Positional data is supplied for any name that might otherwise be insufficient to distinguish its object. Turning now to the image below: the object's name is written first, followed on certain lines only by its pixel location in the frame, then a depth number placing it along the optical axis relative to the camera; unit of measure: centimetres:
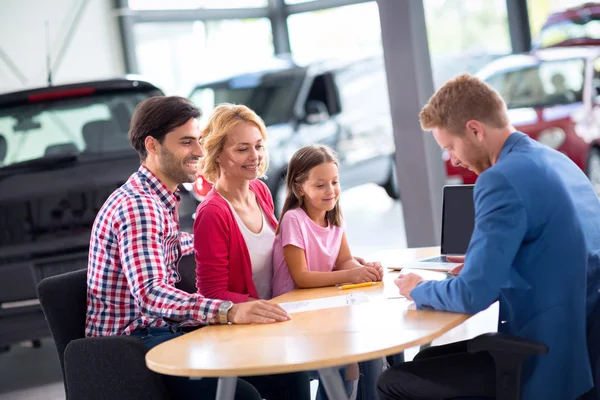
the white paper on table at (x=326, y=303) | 274
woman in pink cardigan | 299
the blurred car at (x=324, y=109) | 774
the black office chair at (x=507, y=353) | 226
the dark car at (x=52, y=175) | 465
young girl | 309
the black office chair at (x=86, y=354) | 259
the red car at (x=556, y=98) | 746
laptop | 328
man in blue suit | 234
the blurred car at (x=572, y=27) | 1088
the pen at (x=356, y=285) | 302
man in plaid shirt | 263
